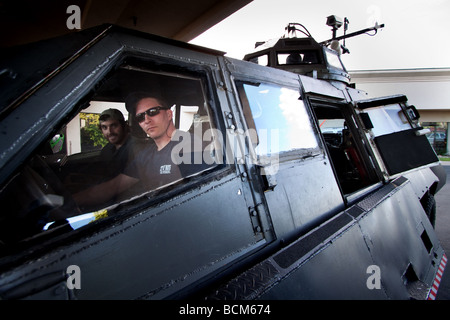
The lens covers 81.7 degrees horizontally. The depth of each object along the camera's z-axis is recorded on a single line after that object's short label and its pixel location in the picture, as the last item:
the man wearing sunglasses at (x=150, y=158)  1.49
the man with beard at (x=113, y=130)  2.67
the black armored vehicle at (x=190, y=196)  0.86
